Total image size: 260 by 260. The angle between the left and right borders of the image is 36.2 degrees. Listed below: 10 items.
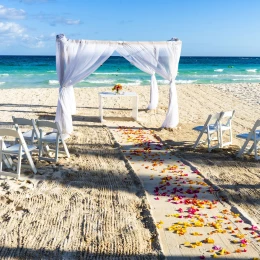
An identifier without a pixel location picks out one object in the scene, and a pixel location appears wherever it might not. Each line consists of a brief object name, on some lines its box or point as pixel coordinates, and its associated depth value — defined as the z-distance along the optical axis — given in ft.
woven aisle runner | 12.50
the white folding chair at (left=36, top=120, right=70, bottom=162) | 21.56
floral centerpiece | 35.09
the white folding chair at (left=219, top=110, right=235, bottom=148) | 24.99
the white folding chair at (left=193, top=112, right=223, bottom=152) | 24.25
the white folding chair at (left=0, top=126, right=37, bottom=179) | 18.22
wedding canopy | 28.84
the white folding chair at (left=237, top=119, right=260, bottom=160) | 22.57
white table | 34.40
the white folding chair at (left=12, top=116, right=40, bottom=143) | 21.98
